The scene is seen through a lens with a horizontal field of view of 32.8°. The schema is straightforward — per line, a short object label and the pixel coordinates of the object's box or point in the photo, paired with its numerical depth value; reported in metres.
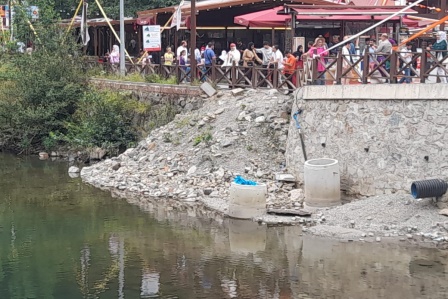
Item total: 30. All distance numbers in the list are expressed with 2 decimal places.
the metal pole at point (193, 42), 25.53
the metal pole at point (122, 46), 29.94
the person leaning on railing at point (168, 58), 28.33
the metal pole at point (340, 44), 19.92
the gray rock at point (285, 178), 20.31
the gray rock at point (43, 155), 28.41
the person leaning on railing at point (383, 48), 19.67
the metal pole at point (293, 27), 23.69
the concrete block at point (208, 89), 24.39
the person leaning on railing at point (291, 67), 22.44
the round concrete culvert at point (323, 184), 18.31
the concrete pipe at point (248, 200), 18.09
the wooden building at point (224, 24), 30.14
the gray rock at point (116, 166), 23.89
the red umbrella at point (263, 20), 25.81
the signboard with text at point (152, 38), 27.89
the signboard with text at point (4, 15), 48.25
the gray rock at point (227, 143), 21.59
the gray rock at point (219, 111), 23.09
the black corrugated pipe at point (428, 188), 16.34
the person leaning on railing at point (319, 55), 20.13
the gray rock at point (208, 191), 20.31
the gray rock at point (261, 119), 21.91
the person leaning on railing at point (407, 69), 18.25
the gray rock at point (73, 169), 25.27
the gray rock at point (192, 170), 21.51
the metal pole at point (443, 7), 21.40
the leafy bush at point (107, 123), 27.41
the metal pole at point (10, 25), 41.71
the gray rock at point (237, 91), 23.44
